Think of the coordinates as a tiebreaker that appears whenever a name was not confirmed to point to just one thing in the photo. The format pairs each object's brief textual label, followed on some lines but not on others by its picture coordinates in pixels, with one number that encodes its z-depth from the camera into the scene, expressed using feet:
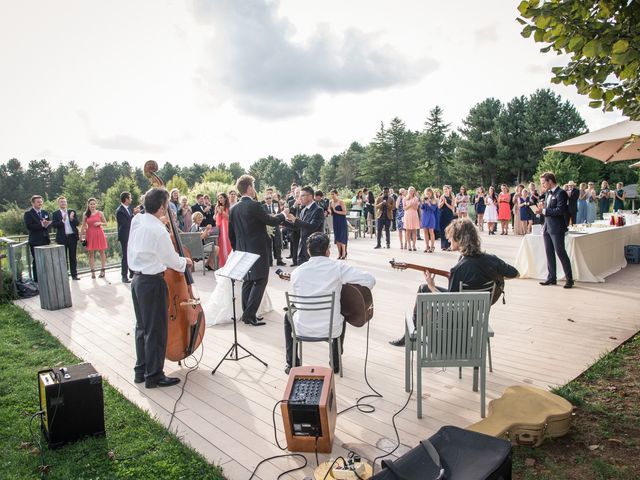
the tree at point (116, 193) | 152.97
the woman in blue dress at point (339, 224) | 39.24
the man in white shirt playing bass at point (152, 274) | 13.80
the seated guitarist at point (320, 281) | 13.80
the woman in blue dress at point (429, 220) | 43.37
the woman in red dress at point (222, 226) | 31.32
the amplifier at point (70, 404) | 11.10
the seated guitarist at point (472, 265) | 14.06
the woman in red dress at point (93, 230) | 32.81
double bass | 15.02
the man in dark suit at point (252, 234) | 20.57
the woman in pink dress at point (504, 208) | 55.26
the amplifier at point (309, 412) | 10.24
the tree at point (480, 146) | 173.47
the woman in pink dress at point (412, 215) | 42.16
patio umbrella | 24.32
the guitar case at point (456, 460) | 7.81
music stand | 15.33
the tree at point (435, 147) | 212.02
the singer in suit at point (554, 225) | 25.16
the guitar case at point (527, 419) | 10.72
